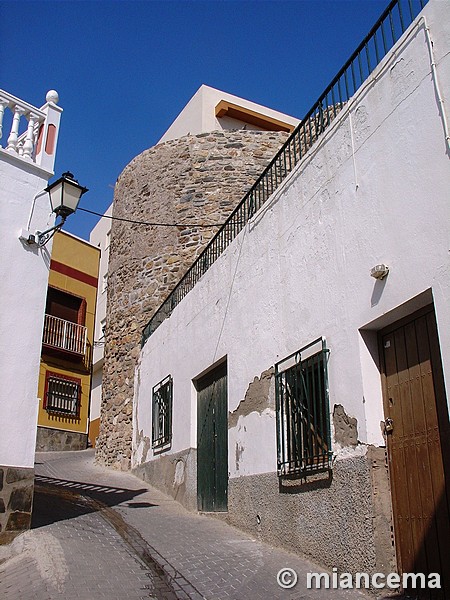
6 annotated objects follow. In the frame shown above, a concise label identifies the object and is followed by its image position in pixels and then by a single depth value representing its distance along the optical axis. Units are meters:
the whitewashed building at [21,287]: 6.78
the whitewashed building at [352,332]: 4.69
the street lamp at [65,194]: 7.21
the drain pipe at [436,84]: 4.56
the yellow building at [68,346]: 19.53
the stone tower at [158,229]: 14.10
